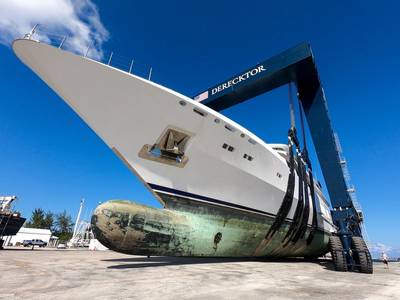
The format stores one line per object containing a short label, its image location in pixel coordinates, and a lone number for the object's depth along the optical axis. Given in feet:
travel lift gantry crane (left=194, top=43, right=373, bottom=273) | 36.19
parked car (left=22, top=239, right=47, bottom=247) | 103.55
